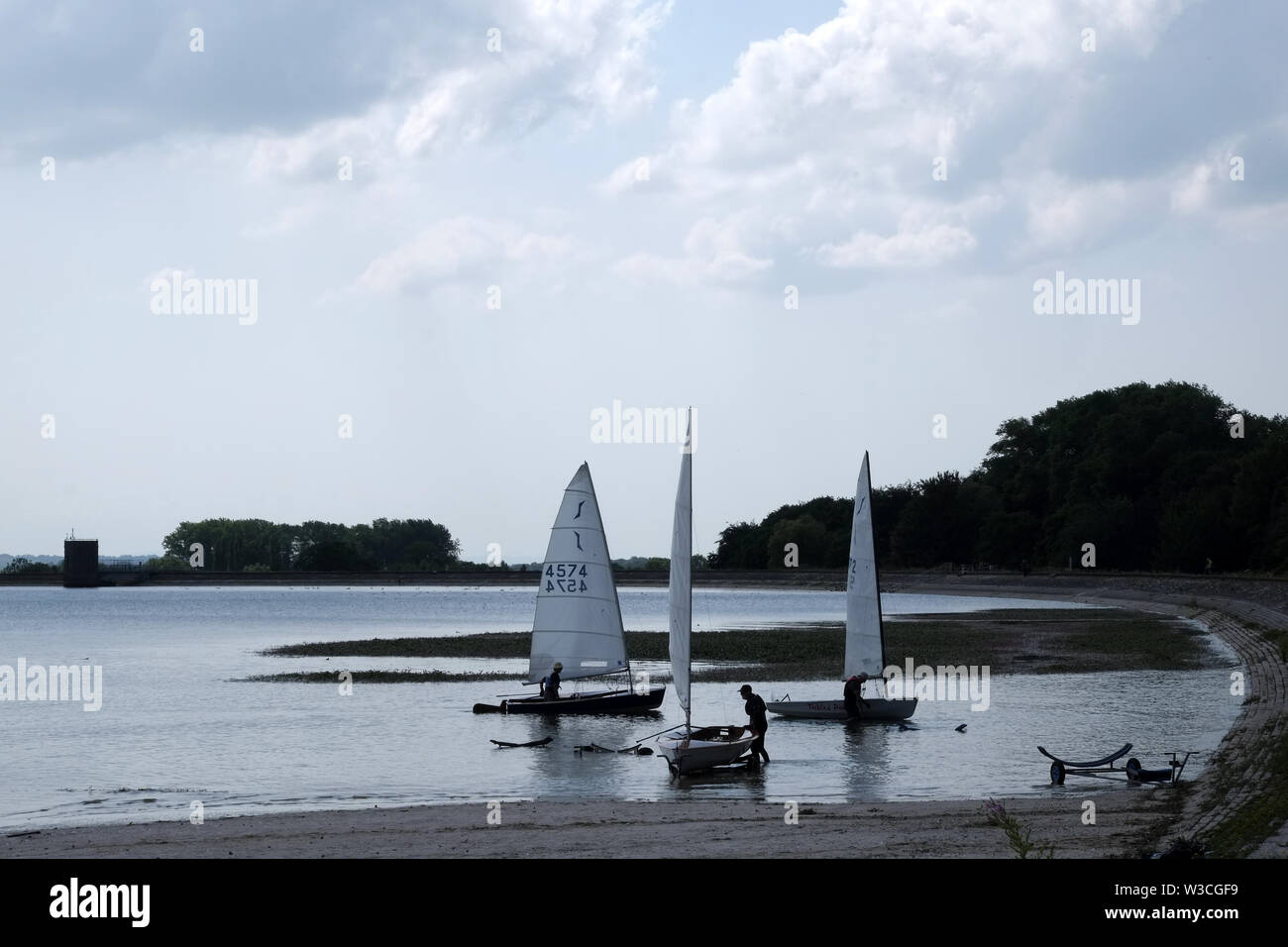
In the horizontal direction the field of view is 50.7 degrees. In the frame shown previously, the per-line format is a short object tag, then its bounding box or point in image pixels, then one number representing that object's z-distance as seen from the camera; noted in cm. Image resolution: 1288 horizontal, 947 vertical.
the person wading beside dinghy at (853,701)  3756
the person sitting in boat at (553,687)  4153
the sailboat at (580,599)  4334
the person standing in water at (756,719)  2964
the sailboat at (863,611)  3975
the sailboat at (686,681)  2928
